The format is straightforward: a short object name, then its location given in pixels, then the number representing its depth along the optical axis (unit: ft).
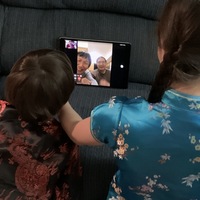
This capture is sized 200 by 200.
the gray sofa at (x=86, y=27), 5.05
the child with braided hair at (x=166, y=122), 2.36
